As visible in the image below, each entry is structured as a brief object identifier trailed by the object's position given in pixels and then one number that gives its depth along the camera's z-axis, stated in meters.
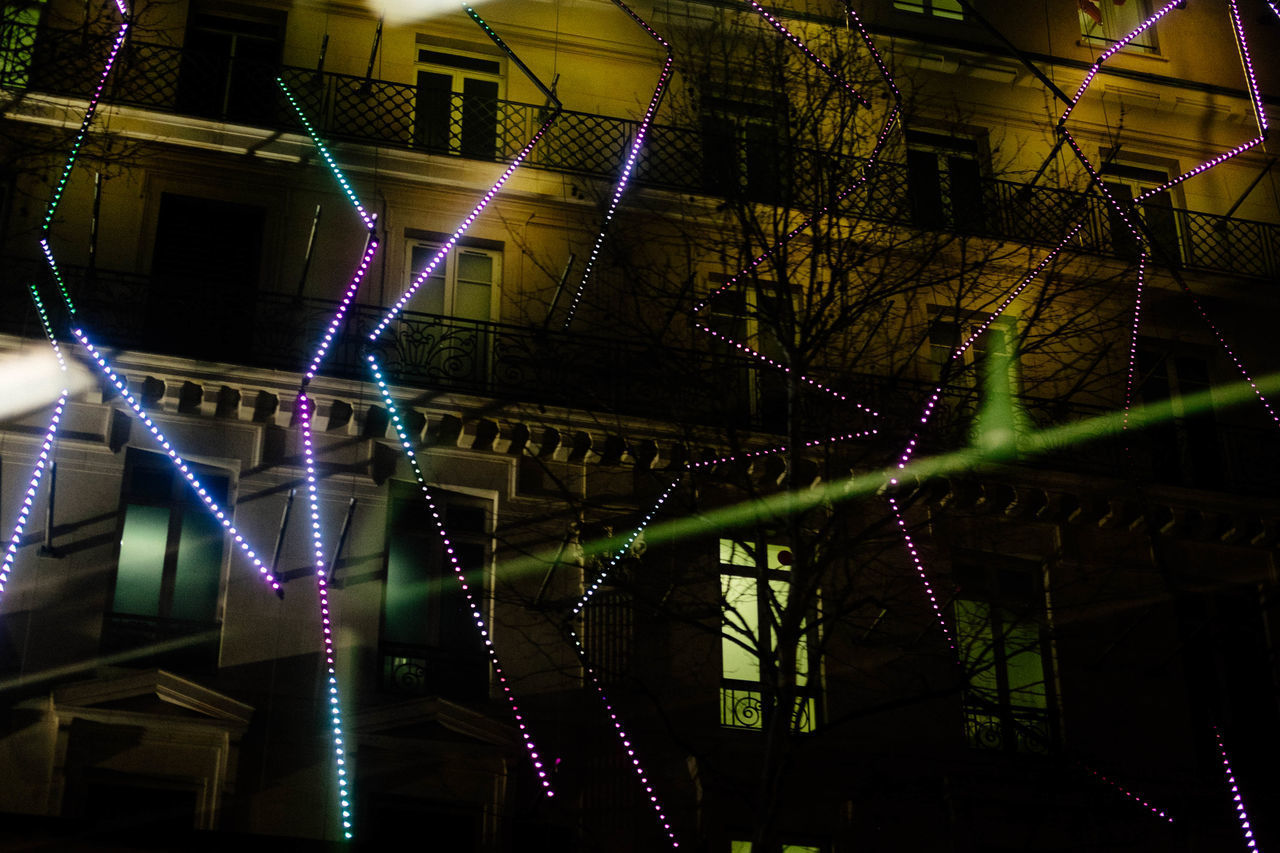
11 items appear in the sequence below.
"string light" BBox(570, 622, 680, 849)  14.49
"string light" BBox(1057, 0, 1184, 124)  20.20
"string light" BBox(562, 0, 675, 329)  17.31
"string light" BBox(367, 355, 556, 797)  14.54
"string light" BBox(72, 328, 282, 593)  14.88
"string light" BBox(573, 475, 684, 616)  13.83
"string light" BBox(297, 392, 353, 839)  14.00
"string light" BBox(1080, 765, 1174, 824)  15.80
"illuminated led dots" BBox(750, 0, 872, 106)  15.92
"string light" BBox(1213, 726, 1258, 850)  15.80
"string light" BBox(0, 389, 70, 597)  14.18
